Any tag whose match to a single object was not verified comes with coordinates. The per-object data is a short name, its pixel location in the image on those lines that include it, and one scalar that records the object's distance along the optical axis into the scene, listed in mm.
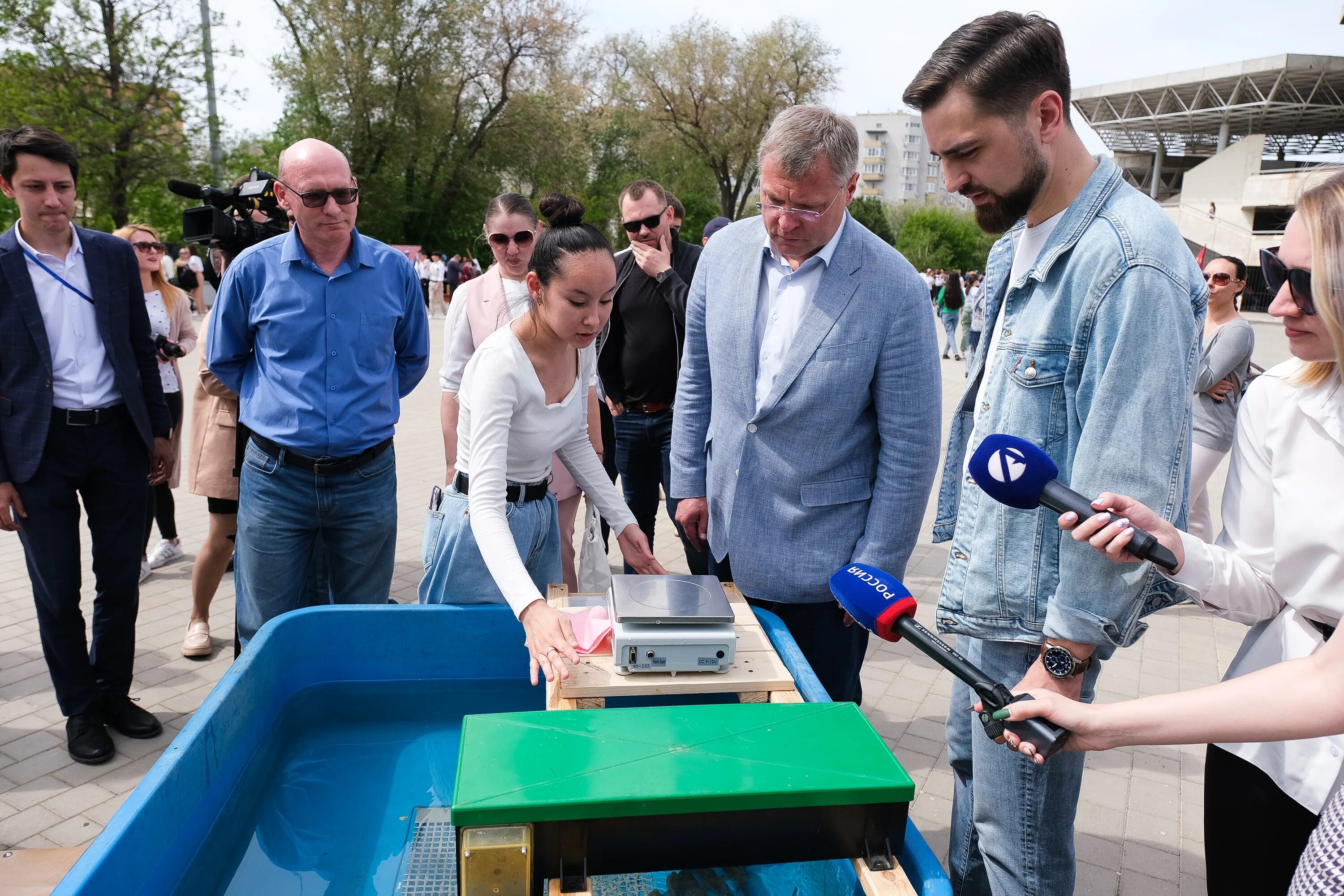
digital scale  1902
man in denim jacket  1587
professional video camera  3564
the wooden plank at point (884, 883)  1367
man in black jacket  4195
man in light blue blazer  2334
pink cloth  2033
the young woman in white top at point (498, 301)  4008
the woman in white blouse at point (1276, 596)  1369
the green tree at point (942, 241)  46688
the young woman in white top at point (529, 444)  2180
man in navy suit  3141
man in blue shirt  3146
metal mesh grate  2109
